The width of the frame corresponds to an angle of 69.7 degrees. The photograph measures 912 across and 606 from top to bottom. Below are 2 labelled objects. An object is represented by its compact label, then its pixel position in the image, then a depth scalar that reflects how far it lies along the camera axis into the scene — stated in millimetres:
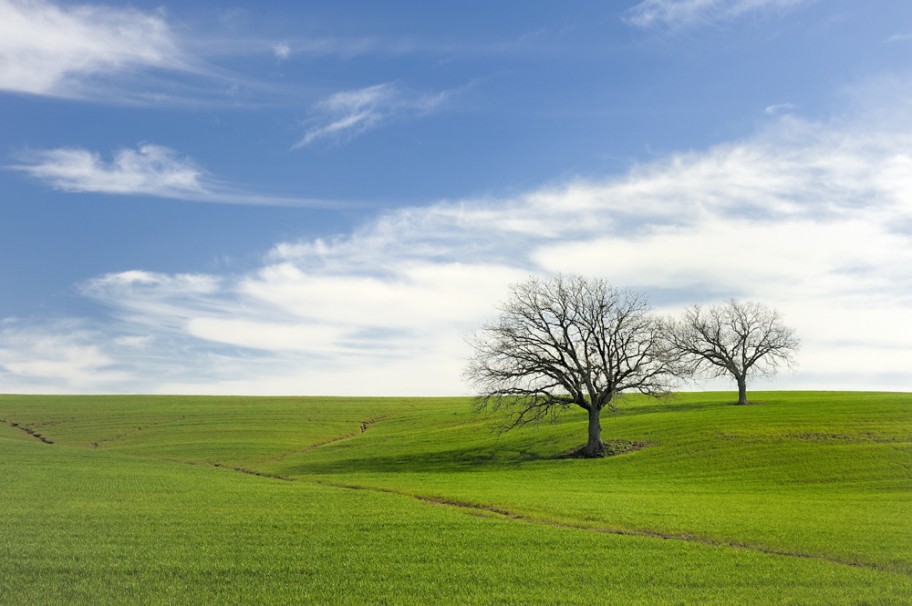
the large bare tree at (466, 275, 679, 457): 50625
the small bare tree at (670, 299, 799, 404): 77750
